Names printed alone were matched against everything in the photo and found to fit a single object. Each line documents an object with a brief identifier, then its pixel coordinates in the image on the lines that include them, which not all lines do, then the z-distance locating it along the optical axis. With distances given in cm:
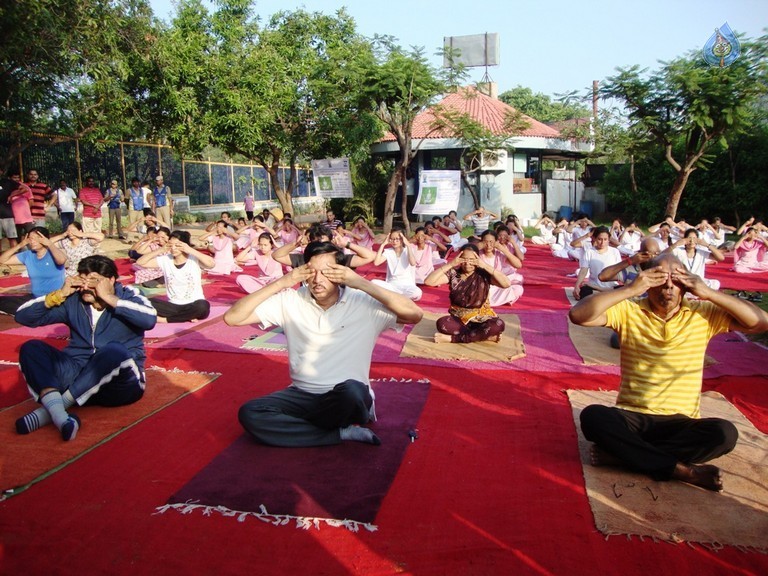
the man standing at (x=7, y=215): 1273
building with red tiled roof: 2231
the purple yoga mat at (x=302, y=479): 320
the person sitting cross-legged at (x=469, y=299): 654
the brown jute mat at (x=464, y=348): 609
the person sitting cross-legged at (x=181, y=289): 748
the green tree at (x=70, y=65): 959
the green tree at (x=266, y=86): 1465
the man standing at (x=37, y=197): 1346
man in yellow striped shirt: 337
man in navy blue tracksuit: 430
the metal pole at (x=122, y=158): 1839
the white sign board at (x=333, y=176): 1698
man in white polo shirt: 389
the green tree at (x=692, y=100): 1477
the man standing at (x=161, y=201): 1691
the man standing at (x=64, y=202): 1493
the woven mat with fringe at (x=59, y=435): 362
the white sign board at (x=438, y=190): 1608
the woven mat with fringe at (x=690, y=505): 296
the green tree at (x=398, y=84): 1593
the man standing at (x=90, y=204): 1551
